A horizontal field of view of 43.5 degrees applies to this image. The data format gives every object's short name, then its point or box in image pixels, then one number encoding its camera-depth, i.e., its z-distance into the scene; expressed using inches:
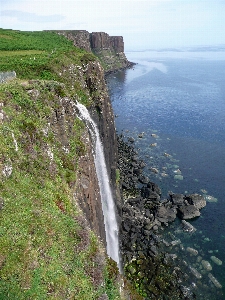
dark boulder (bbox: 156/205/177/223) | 1753.2
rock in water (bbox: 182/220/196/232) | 1696.6
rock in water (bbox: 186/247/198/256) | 1519.6
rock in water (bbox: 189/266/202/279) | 1374.3
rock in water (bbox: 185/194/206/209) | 1876.2
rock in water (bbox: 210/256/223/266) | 1469.0
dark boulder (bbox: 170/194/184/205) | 1899.6
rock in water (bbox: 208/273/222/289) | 1339.6
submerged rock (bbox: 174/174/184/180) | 2237.9
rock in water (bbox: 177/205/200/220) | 1789.2
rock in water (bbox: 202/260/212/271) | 1432.1
